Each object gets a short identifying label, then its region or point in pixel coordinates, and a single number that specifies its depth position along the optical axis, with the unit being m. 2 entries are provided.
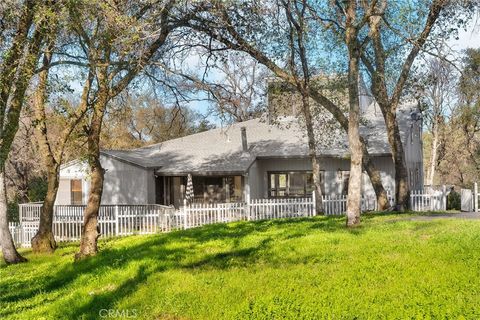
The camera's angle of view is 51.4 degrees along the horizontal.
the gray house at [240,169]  26.28
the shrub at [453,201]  26.12
